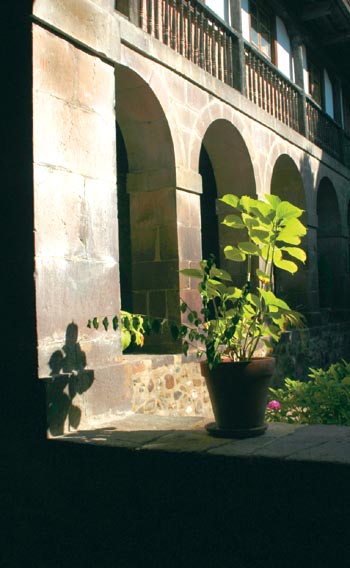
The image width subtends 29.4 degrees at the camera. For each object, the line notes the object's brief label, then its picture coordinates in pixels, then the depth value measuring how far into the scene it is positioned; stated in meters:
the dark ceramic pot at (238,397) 2.84
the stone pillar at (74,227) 3.05
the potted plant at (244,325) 2.84
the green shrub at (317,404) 4.39
